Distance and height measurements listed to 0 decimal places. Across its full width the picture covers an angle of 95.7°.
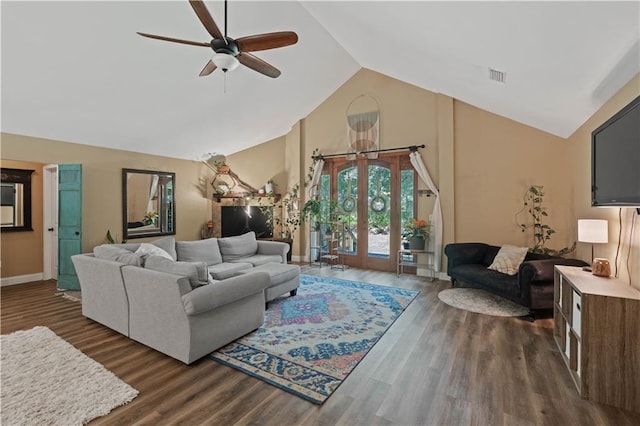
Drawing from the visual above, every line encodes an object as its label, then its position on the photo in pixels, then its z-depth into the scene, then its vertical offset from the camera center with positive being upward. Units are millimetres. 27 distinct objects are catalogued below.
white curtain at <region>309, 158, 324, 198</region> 6605 +784
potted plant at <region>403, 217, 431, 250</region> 5277 -400
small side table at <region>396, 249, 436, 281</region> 5270 -962
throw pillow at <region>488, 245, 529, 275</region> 3939 -671
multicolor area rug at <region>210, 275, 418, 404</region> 2285 -1280
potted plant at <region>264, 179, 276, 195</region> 6988 +591
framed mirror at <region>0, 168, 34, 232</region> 4949 +200
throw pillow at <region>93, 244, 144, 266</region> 2923 -466
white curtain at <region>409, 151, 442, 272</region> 5250 -99
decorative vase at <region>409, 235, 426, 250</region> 5273 -556
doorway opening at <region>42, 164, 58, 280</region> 5305 -214
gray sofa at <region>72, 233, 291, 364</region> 2422 -832
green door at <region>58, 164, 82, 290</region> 4797 -10
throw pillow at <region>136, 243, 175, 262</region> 3510 -476
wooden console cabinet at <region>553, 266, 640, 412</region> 1938 -919
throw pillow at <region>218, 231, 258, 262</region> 4887 -618
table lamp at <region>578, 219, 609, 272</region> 2822 -191
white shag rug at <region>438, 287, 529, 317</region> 3619 -1238
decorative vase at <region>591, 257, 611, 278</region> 2527 -500
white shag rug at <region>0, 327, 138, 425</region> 1864 -1295
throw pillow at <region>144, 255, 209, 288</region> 2539 -522
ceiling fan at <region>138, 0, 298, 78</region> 2541 +1545
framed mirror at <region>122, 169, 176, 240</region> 5883 +174
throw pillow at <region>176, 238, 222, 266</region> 4375 -619
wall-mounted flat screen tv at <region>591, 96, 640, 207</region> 2000 +412
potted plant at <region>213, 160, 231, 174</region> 7184 +1124
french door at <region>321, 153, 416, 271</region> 5848 +205
